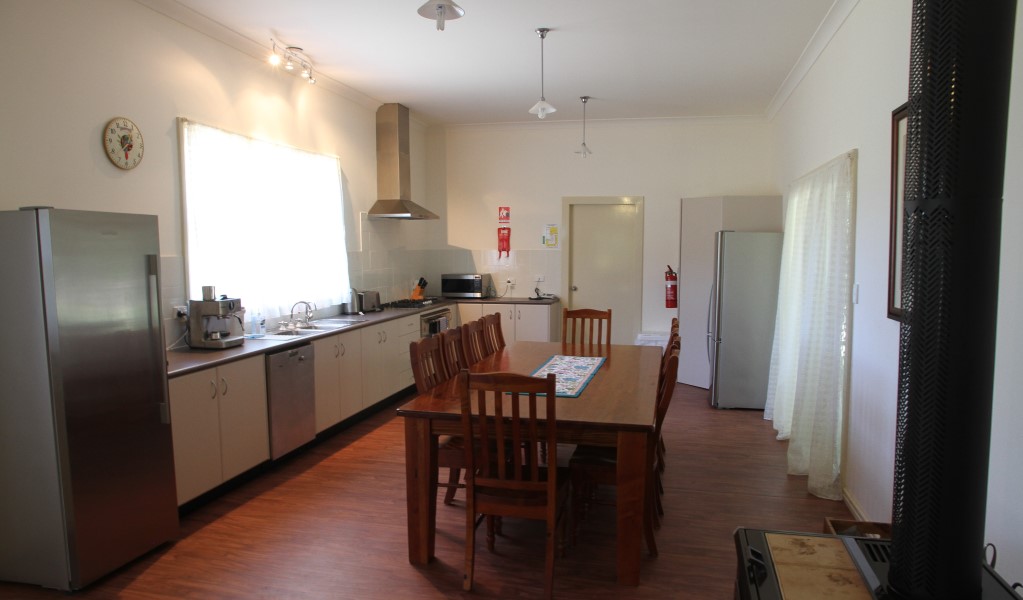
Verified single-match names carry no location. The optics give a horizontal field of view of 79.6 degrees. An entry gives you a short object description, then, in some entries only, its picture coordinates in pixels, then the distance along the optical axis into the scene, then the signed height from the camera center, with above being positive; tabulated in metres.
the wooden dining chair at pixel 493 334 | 4.34 -0.53
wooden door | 7.11 +0.01
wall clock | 3.36 +0.67
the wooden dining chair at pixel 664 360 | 3.33 -0.63
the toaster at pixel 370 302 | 5.76 -0.38
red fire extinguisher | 6.88 -0.32
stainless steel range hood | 6.23 +1.03
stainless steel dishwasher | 3.98 -0.92
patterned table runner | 3.12 -0.64
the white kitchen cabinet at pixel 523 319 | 6.84 -0.65
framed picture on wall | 2.73 +0.15
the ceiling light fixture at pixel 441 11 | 3.08 +1.27
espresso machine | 3.76 -0.37
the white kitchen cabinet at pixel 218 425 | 3.27 -0.93
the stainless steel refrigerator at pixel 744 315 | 5.47 -0.51
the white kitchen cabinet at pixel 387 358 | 5.22 -0.86
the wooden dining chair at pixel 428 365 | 3.03 -0.54
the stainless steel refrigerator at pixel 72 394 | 2.55 -0.57
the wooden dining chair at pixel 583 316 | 4.70 -0.44
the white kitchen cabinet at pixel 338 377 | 4.54 -0.90
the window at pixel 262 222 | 3.96 +0.30
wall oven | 6.18 -0.63
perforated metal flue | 1.33 -0.05
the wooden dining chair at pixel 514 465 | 2.45 -0.87
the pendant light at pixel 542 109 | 4.37 +1.08
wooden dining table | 2.60 -0.76
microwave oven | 7.12 -0.28
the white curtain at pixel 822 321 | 3.51 -0.39
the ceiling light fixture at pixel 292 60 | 4.39 +1.50
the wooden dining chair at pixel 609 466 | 2.82 -0.97
